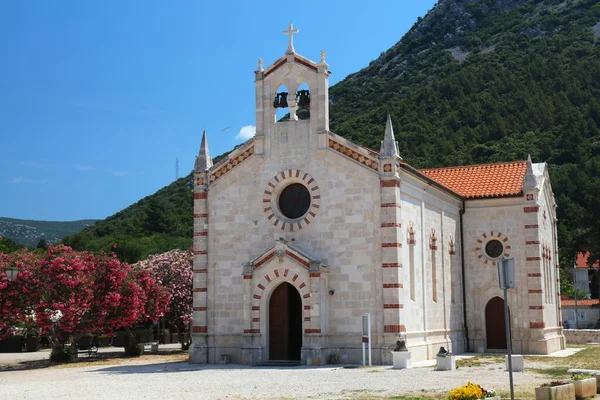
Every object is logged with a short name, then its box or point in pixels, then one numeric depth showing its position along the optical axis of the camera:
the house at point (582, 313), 69.81
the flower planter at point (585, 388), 15.91
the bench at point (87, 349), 33.62
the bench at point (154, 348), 37.41
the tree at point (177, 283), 39.58
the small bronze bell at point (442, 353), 24.52
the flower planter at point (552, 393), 14.55
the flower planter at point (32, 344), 43.28
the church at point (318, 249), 27.64
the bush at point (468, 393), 13.86
